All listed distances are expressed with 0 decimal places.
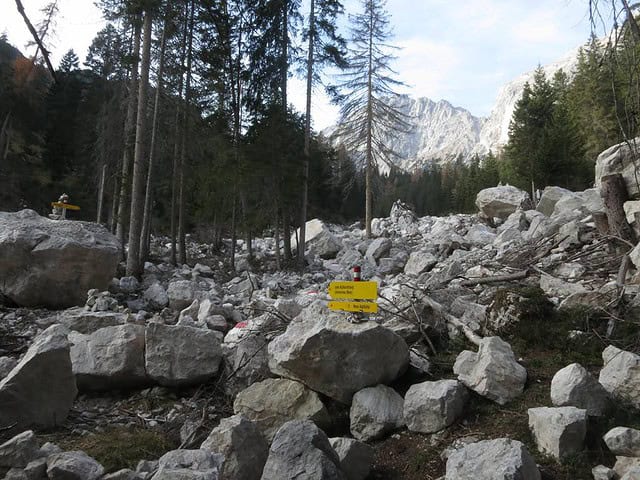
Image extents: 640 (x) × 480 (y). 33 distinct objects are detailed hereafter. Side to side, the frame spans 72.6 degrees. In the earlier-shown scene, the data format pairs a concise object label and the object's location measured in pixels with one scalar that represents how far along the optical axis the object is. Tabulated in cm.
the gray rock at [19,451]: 272
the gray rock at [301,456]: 281
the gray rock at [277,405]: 413
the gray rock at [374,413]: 388
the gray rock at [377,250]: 1609
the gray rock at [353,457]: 320
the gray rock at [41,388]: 367
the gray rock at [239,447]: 310
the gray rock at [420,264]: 1193
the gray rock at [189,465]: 248
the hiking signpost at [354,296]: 443
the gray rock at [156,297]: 970
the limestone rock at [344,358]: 420
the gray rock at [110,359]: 486
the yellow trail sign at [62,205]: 985
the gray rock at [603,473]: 282
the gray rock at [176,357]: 493
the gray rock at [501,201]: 2033
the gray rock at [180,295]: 928
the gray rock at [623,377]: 346
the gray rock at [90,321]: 626
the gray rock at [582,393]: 338
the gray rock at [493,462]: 261
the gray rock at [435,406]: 368
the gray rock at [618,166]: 717
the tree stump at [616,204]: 668
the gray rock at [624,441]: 289
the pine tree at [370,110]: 2205
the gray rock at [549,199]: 1555
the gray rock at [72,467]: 264
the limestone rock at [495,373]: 384
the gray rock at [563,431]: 305
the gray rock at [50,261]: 866
